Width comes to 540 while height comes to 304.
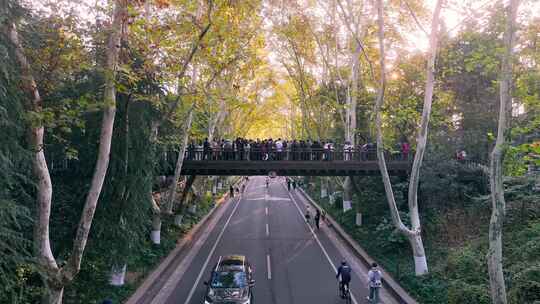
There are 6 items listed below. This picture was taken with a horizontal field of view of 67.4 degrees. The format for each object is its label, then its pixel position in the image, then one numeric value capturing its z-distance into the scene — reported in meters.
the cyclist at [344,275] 13.87
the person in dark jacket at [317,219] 27.50
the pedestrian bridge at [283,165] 21.98
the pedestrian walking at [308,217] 29.80
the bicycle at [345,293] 13.99
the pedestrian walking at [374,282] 13.20
